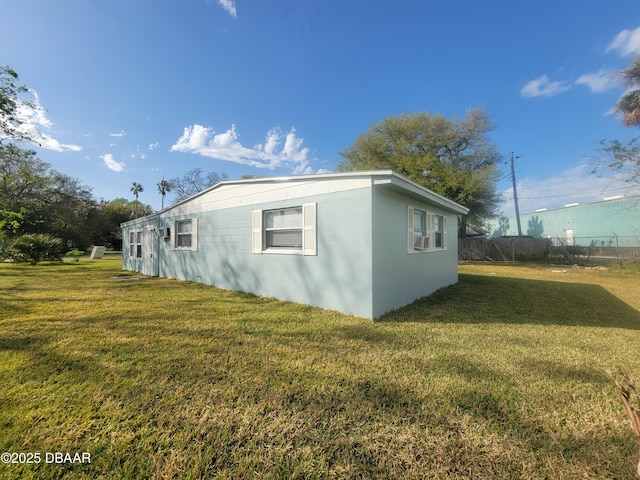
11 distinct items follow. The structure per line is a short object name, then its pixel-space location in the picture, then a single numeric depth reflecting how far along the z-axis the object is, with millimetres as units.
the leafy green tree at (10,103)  7036
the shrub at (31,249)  12828
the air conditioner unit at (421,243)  5977
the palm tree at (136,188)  43688
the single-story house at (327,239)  4469
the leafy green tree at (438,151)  17344
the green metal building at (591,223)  18484
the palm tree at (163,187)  42094
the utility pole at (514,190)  22047
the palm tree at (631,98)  11711
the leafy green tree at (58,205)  20031
